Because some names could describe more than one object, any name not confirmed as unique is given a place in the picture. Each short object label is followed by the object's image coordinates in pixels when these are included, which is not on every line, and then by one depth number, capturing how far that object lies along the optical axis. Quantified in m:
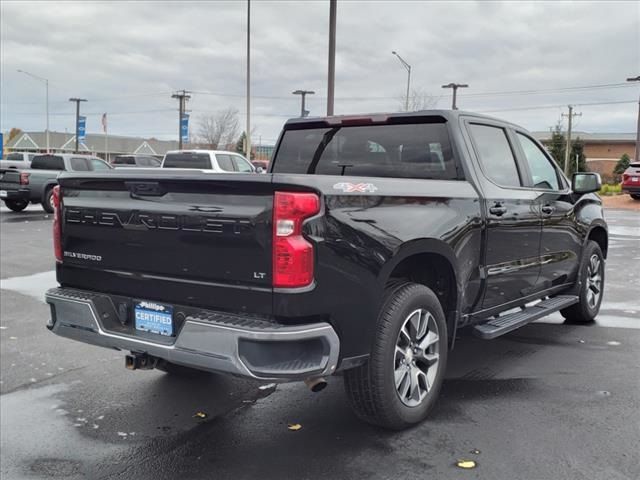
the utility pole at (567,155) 52.72
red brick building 74.88
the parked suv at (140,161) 32.75
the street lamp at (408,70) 26.00
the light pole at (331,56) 18.77
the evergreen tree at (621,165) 52.39
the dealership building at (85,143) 93.69
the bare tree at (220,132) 71.75
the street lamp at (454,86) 43.40
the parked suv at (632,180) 25.45
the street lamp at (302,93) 51.75
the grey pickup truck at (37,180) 19.12
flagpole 59.40
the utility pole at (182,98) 60.16
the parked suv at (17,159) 22.41
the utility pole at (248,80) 28.07
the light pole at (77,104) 62.97
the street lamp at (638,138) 35.27
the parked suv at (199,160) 18.58
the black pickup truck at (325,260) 3.09
